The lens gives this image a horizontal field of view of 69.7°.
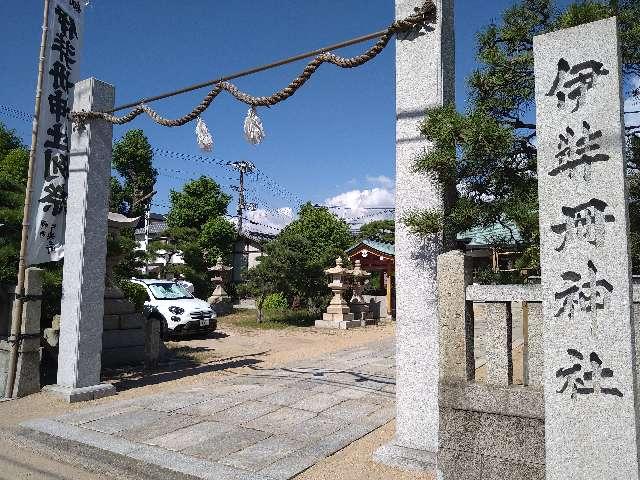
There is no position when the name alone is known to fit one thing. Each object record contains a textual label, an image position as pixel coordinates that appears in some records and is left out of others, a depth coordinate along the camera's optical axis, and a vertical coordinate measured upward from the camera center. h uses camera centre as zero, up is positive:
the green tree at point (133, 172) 25.30 +6.15
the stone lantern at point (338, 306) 16.83 -0.85
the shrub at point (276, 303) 20.36 -0.90
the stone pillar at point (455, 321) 3.29 -0.26
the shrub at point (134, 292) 10.38 -0.26
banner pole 6.36 +0.41
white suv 12.56 -0.77
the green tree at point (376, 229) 38.78 +4.96
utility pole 34.81 +7.09
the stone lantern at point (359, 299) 18.61 -0.63
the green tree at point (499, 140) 3.75 +1.20
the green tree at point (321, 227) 28.41 +3.69
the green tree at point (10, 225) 7.22 +0.90
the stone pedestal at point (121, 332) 8.59 -0.98
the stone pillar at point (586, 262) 2.66 +0.15
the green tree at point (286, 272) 16.95 +0.41
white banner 6.45 +2.09
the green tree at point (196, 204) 28.05 +4.77
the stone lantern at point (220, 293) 20.48 -0.52
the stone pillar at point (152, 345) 8.45 -1.17
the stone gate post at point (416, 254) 3.81 +0.27
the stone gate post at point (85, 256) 6.32 +0.34
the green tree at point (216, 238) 26.39 +2.55
